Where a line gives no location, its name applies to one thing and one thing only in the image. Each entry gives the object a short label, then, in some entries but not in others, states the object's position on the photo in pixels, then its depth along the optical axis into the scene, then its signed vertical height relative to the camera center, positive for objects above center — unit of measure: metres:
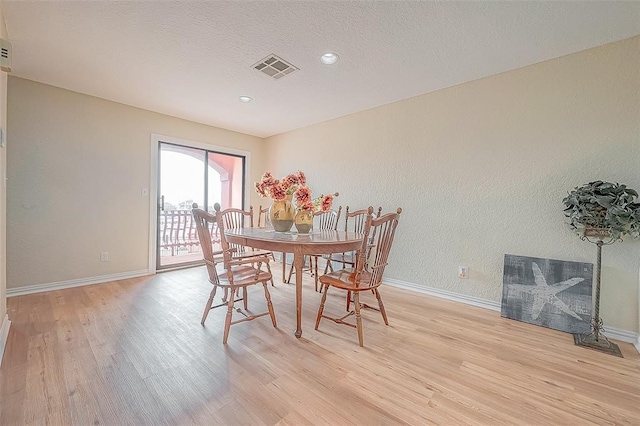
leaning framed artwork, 2.14 -0.69
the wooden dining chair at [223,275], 1.94 -0.54
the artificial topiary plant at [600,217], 1.81 -0.01
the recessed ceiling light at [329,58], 2.30 +1.37
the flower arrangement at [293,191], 2.28 +0.15
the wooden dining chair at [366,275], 1.89 -0.52
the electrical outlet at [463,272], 2.78 -0.64
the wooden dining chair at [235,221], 3.13 -0.19
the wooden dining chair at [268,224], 3.47 -0.30
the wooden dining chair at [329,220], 3.61 -0.16
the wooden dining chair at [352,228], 2.90 -0.26
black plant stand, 1.90 -0.92
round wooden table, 1.88 -0.27
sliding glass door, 4.07 +0.25
